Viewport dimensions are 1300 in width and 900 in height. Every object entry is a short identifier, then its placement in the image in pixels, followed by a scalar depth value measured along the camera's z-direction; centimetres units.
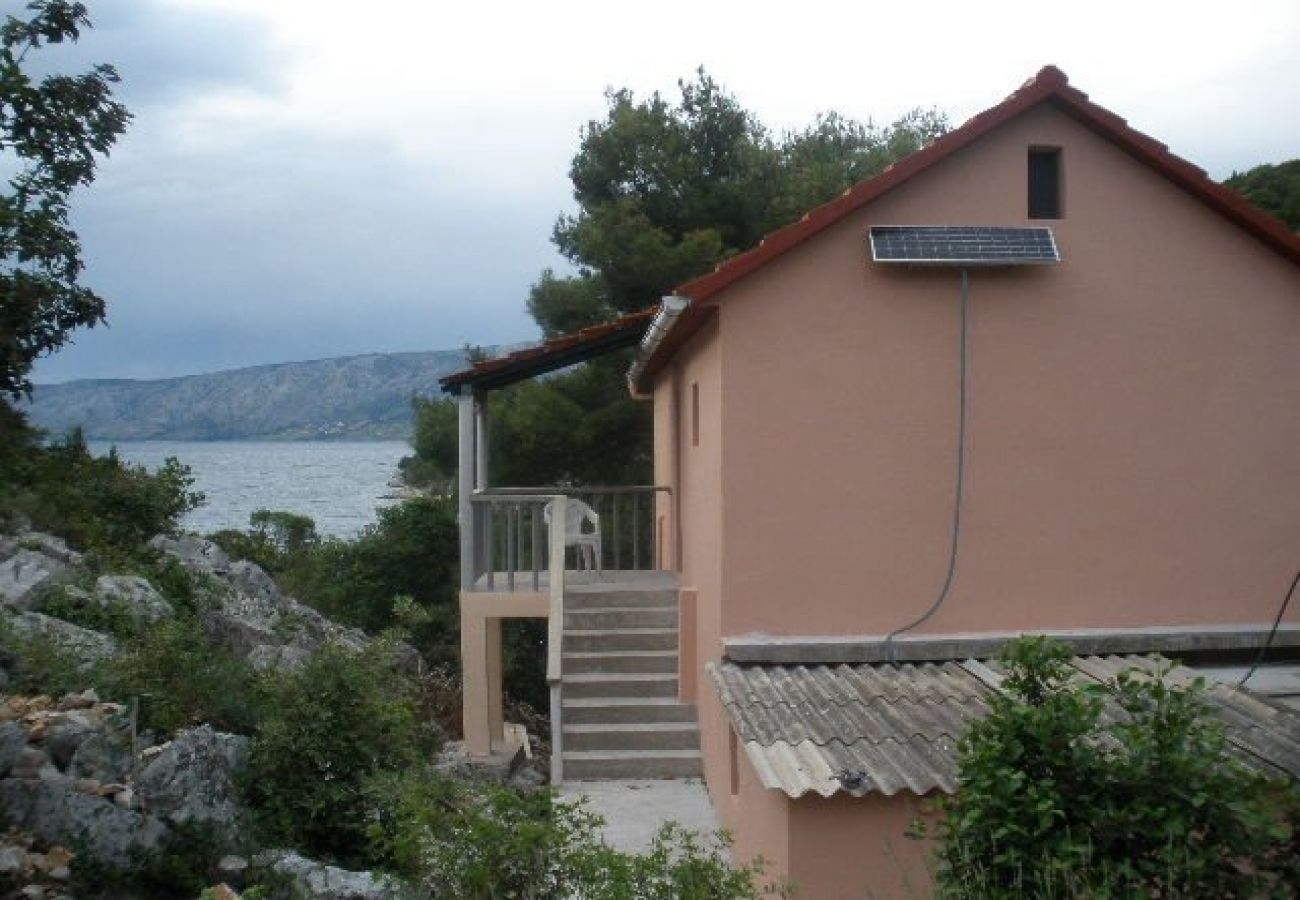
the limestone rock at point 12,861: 630
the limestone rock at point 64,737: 782
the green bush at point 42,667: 907
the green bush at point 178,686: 910
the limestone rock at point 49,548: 1345
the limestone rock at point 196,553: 1636
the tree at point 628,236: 2266
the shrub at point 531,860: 509
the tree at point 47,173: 636
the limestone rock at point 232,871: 724
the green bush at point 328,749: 848
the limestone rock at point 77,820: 687
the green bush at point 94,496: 1526
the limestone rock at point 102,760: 773
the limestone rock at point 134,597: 1177
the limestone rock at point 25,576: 1125
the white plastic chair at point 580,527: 1420
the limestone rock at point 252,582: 1825
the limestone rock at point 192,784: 749
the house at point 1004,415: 952
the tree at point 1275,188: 2016
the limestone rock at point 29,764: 719
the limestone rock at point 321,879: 689
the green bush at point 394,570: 2444
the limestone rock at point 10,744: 709
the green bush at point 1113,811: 483
